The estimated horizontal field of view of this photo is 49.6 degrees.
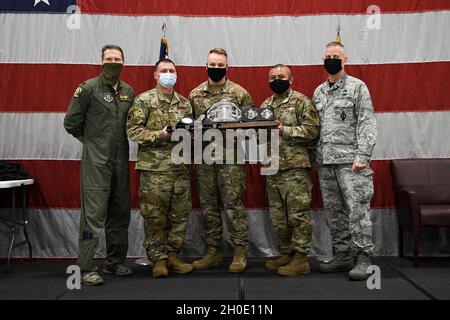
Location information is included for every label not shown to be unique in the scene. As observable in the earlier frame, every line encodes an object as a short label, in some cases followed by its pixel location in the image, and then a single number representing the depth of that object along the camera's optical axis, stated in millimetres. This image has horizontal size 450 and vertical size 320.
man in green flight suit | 3375
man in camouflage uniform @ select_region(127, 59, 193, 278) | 3451
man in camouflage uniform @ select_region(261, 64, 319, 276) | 3549
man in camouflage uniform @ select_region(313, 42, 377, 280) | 3441
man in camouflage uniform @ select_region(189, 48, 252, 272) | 3643
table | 3754
